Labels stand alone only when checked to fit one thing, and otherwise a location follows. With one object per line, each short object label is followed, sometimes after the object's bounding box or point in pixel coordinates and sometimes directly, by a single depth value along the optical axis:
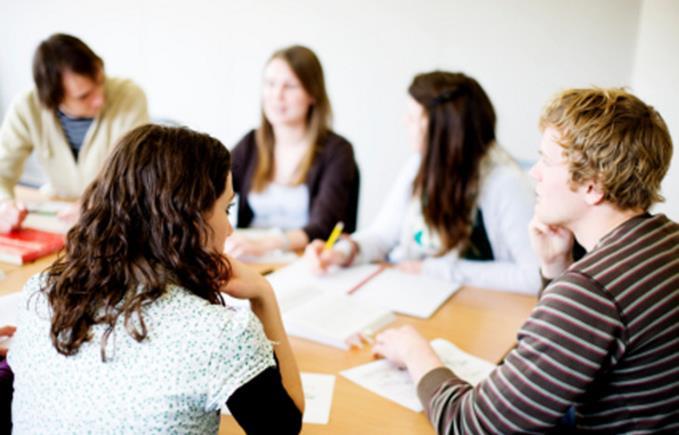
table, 1.10
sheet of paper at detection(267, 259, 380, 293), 1.68
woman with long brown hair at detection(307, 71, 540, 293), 1.84
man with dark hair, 2.08
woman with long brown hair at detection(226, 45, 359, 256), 2.24
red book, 1.68
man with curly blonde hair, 0.93
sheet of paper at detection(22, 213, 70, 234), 1.90
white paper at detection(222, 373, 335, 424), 1.11
